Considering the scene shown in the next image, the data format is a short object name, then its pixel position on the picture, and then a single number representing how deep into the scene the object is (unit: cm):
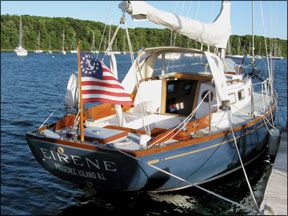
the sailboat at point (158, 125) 999
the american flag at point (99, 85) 996
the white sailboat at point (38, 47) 11863
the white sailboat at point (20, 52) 9688
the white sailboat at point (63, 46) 11778
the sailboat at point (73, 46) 12744
